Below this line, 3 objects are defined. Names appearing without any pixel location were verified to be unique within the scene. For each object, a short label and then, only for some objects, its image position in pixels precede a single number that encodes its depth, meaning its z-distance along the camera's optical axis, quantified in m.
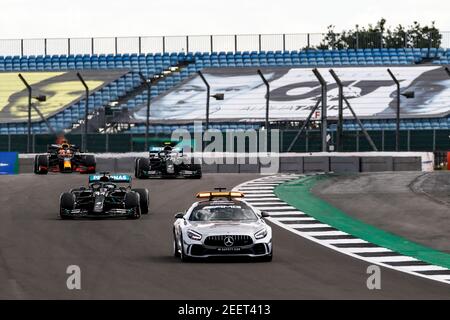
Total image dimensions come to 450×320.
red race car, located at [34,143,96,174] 48.25
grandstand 69.81
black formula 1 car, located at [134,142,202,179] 44.91
